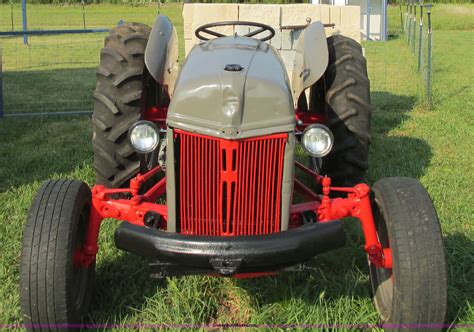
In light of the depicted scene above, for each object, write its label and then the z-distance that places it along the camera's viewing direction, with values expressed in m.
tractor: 2.72
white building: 21.81
